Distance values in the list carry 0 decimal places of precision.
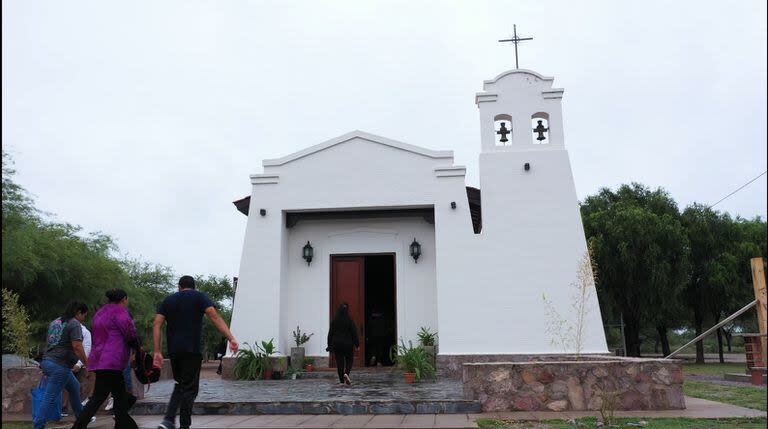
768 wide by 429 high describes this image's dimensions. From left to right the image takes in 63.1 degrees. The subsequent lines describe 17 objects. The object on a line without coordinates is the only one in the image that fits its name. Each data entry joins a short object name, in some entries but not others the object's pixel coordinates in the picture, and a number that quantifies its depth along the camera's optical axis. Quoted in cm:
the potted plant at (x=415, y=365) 1167
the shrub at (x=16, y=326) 853
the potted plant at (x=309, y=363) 1370
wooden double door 1446
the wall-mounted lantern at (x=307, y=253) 1437
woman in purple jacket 634
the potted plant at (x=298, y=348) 1364
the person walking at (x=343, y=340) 1123
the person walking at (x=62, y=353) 704
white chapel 1320
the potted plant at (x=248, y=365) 1296
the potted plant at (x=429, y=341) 1326
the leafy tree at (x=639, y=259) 2145
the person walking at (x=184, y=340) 642
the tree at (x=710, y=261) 2269
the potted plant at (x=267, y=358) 1312
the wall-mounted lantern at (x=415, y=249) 1423
